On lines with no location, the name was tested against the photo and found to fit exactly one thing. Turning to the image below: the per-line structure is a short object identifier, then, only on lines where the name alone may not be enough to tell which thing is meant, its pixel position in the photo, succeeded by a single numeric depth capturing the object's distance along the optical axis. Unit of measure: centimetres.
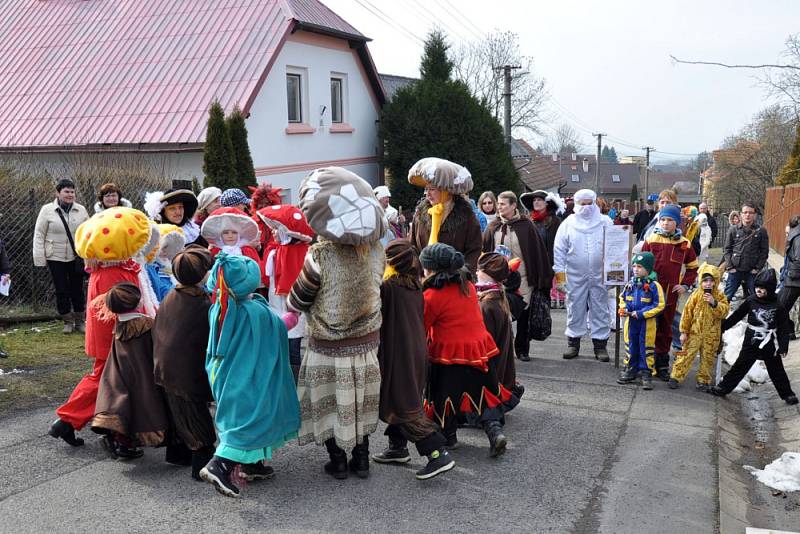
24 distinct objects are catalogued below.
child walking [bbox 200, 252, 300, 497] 429
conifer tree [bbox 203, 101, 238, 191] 1380
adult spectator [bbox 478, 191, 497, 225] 948
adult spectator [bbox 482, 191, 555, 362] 771
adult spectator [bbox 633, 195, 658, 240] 1315
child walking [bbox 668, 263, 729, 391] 693
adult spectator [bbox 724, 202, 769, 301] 1083
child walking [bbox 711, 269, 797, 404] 664
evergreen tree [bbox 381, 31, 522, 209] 2061
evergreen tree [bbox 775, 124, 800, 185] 1711
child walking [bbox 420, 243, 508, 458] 501
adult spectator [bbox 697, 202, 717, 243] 1581
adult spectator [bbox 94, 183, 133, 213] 745
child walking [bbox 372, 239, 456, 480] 466
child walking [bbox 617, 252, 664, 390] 697
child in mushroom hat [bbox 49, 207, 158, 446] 497
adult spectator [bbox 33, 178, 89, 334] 850
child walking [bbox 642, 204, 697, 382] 723
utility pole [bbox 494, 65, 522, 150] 2297
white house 1594
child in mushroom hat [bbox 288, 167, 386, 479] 438
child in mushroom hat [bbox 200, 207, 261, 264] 530
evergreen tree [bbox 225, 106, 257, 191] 1414
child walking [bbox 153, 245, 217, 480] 445
